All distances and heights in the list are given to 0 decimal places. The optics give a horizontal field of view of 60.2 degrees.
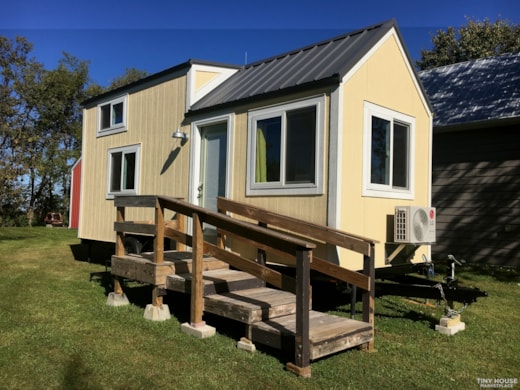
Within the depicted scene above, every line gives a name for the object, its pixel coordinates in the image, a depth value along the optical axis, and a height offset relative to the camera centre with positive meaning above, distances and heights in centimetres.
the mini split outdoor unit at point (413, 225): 562 -26
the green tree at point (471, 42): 2361 +893
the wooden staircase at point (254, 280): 363 -88
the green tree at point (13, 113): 1393 +317
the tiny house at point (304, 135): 519 +92
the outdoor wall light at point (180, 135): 707 +101
